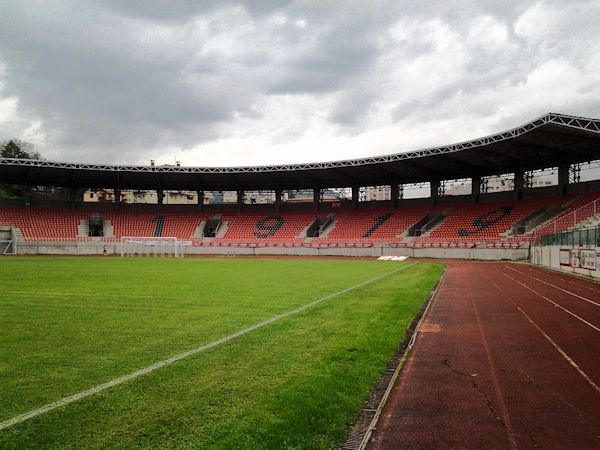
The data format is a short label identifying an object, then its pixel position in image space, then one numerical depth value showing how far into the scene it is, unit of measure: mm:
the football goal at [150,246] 51562
